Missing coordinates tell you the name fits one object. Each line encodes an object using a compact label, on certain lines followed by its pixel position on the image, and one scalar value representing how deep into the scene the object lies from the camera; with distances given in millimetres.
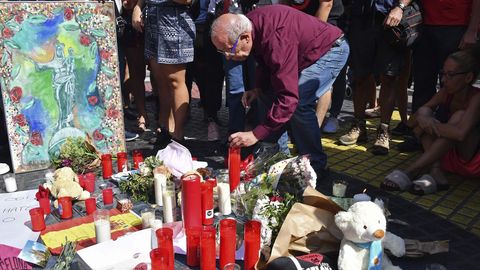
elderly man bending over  2925
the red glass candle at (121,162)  3711
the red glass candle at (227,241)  2262
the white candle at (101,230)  2567
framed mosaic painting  3746
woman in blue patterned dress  3924
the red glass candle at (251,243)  2232
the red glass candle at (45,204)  3037
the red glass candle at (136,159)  3695
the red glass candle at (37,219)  2838
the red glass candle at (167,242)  2223
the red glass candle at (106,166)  3727
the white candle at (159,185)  3115
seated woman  3395
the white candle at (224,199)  2924
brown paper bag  2260
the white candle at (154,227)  2486
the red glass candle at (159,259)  2062
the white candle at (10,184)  3566
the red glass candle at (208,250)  2236
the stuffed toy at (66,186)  3191
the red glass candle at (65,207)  3006
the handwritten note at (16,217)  2793
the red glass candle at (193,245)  2406
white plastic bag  3295
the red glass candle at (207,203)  2668
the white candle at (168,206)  2826
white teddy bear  2064
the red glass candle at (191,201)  2582
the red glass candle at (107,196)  3232
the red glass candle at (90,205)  3061
